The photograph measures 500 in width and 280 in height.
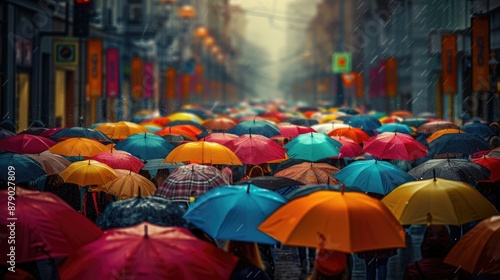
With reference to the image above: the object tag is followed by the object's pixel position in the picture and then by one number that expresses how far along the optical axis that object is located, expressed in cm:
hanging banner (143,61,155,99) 5309
